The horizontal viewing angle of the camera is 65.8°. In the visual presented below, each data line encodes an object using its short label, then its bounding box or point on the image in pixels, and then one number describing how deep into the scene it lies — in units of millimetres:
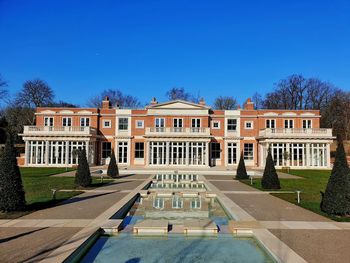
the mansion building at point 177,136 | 31125
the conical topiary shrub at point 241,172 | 20219
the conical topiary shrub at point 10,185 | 8859
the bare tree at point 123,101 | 60691
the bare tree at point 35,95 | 45688
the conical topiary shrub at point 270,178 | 15122
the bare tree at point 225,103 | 55066
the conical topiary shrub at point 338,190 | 8695
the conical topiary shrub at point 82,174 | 15039
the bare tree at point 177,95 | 58531
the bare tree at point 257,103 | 59419
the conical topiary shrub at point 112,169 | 21016
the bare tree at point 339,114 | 49281
